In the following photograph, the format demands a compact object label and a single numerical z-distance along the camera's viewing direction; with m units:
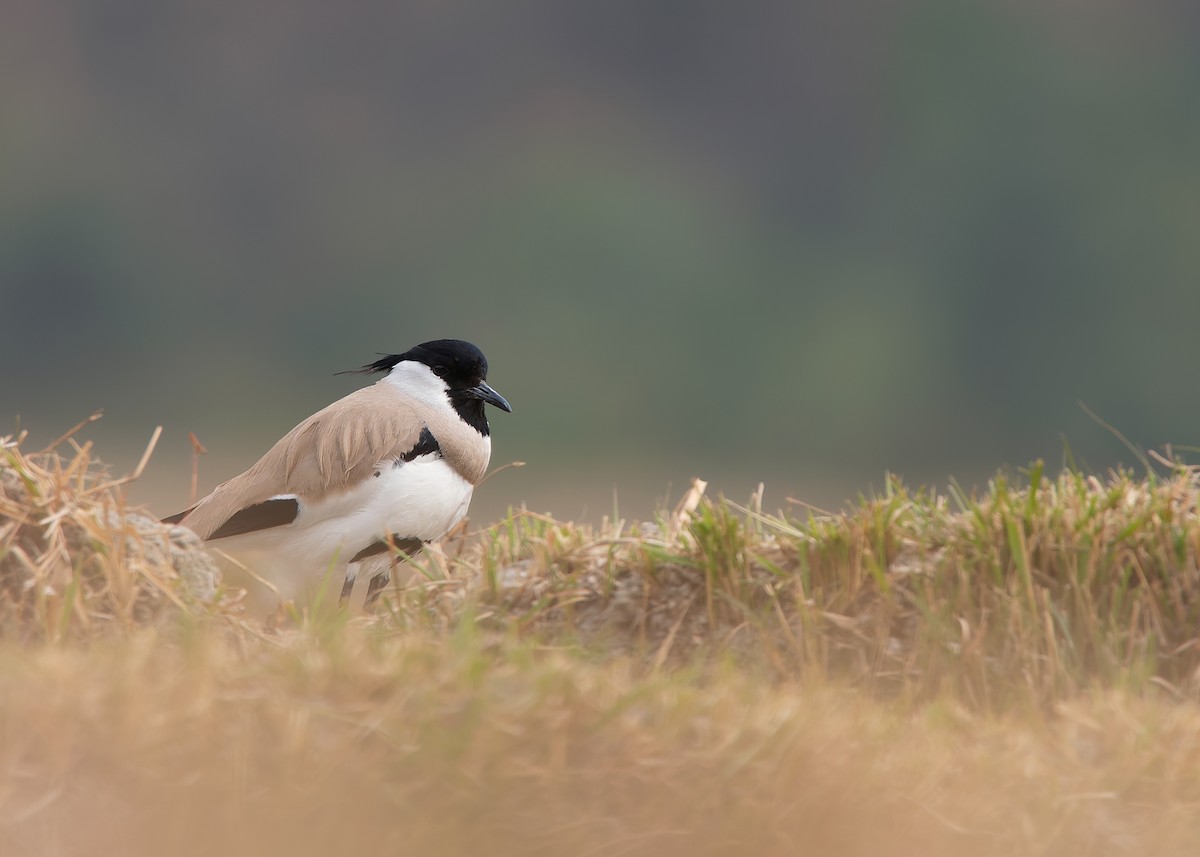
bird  13.37
